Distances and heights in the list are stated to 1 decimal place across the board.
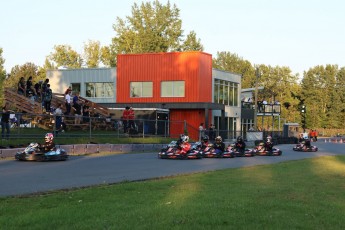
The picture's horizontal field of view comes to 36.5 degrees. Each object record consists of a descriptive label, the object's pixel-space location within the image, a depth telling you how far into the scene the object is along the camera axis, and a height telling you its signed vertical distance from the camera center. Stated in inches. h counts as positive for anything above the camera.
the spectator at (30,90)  1368.7 +110.4
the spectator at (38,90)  1356.5 +109.1
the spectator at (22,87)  1360.7 +117.5
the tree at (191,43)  3415.4 +584.9
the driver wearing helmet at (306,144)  1433.3 -32.2
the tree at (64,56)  3319.4 +482.6
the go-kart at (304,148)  1427.2 -43.4
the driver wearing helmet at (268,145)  1206.9 -29.3
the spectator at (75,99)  1332.4 +84.2
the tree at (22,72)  3810.8 +448.8
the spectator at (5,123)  903.9 +15.6
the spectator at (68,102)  1270.9 +73.3
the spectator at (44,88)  1261.8 +107.7
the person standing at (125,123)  1242.6 +21.8
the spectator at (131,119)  1262.3 +31.4
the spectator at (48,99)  1249.5 +79.0
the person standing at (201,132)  1557.6 +0.7
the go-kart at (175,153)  983.0 -39.7
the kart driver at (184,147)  991.7 -28.2
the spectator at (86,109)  1448.1 +65.6
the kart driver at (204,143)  1085.1 -22.7
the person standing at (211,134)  1613.2 -5.5
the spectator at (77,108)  1340.2 +62.5
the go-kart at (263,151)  1193.4 -43.1
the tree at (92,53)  3369.6 +511.6
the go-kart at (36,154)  807.7 -35.3
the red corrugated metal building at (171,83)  1930.4 +186.5
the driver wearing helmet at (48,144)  824.9 -19.9
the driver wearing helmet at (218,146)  1072.8 -28.4
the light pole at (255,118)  2083.9 +55.1
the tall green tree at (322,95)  4430.4 +336.8
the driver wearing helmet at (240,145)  1136.8 -27.8
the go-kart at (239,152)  1109.9 -42.2
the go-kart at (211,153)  1061.8 -42.9
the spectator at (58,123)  1031.6 +17.8
